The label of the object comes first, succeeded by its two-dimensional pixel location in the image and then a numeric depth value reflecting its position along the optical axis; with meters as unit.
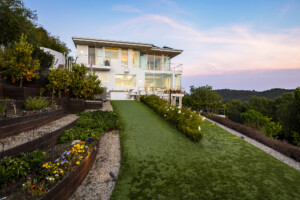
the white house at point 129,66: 19.92
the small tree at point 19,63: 6.39
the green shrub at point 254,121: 13.46
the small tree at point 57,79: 7.76
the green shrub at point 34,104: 5.84
